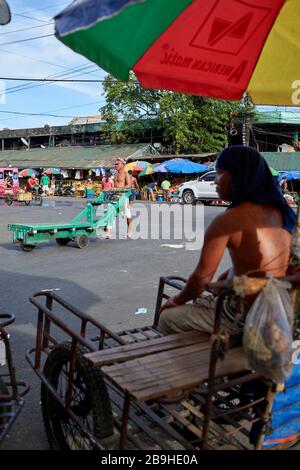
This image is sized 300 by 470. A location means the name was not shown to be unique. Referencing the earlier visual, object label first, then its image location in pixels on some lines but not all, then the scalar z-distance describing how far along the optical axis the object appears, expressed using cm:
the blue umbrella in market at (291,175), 2445
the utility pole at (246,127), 2842
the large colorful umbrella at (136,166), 3056
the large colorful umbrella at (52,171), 3841
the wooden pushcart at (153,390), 201
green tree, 3256
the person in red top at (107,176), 1713
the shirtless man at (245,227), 235
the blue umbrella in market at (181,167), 2859
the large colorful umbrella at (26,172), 3894
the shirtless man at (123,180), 1140
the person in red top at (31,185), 2847
